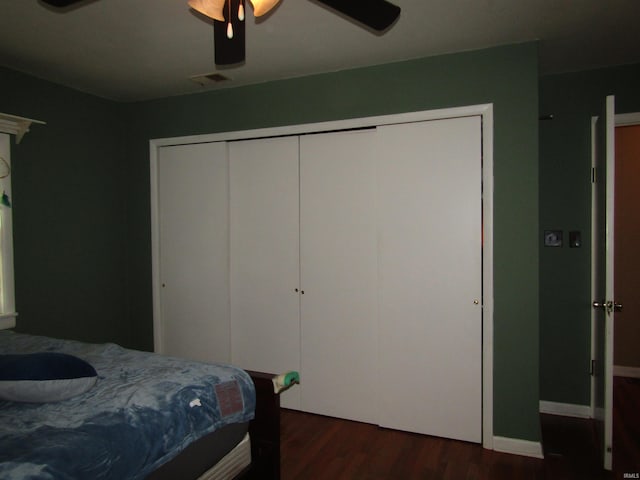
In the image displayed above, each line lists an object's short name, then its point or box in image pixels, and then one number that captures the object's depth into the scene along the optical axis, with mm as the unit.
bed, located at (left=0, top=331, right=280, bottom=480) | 1211
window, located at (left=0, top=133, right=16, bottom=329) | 2822
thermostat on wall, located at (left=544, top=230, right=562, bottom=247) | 3098
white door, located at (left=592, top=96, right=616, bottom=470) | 2260
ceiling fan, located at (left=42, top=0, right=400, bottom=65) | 1449
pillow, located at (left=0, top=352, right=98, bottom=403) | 1423
